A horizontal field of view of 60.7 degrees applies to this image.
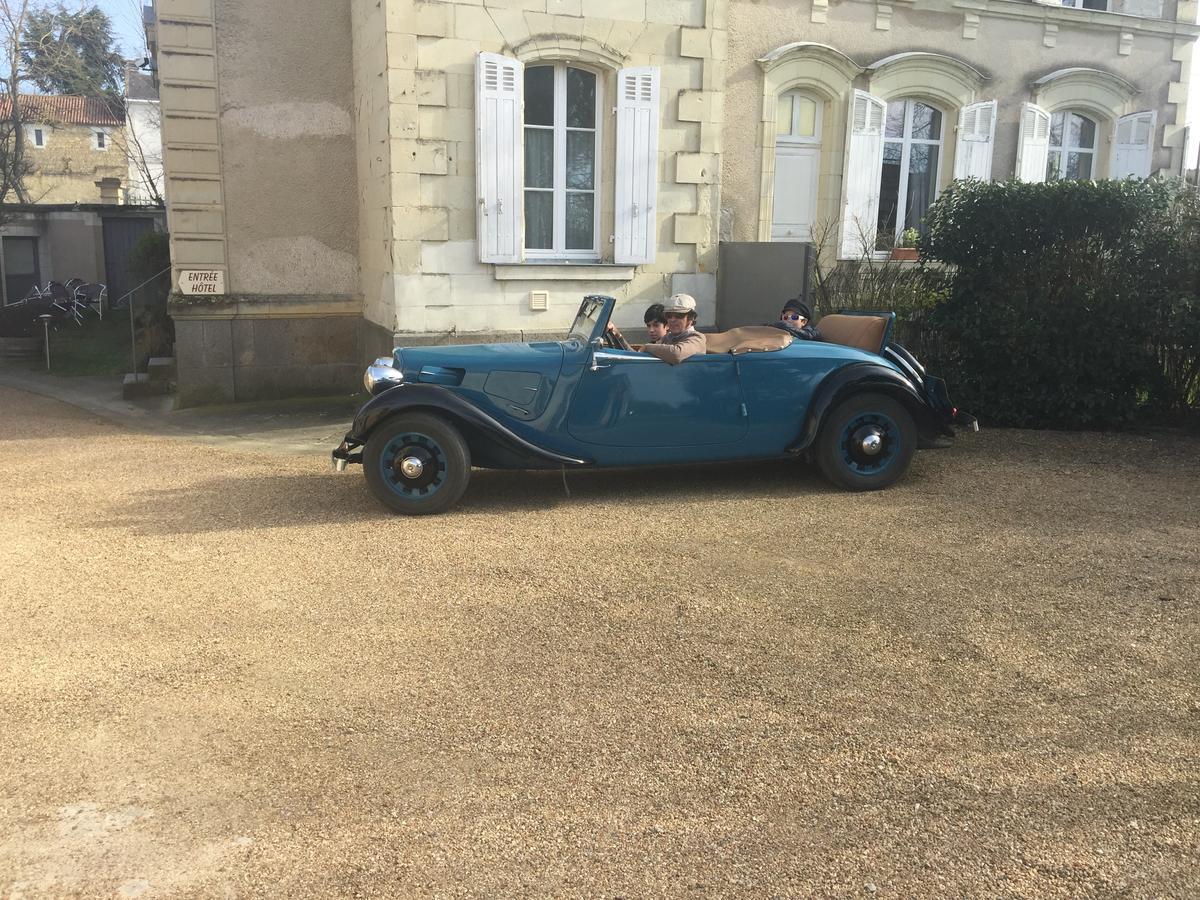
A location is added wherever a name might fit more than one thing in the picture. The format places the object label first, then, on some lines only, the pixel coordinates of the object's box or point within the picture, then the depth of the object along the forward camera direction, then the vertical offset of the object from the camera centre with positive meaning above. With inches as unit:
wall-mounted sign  414.0 -12.6
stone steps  457.7 -61.4
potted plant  462.3 +5.9
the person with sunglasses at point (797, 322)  283.7 -17.6
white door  466.9 +29.8
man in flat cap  245.1 -19.0
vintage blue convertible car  235.8 -36.3
